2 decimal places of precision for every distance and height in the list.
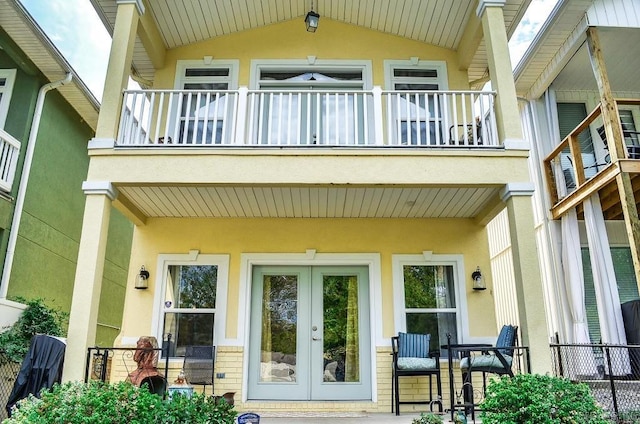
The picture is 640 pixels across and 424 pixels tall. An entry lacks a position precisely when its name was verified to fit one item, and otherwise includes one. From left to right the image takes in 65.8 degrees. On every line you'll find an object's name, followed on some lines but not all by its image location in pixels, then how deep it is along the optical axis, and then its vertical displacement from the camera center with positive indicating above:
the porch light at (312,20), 6.54 +4.35
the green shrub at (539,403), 3.97 -0.31
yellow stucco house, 5.64 +2.03
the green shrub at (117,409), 3.88 -0.35
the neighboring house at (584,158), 7.05 +3.26
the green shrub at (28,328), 6.62 +0.50
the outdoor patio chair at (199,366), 6.44 -0.03
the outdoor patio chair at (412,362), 6.12 +0.01
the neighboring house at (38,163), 7.46 +3.31
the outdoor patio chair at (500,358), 5.20 +0.05
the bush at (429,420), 4.21 -0.46
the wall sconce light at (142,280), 6.94 +1.12
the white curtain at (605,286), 6.89 +1.07
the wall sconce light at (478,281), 6.91 +1.11
